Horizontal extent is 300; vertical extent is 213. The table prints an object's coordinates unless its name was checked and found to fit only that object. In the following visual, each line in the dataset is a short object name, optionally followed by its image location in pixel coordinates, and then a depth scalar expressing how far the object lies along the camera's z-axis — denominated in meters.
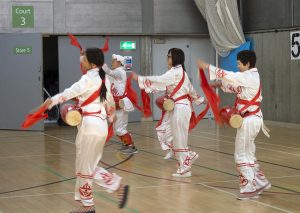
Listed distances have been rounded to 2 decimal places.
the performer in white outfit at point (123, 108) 11.56
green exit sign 18.55
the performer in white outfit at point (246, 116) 7.42
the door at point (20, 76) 16.53
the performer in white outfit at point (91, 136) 6.34
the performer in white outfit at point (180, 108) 8.99
